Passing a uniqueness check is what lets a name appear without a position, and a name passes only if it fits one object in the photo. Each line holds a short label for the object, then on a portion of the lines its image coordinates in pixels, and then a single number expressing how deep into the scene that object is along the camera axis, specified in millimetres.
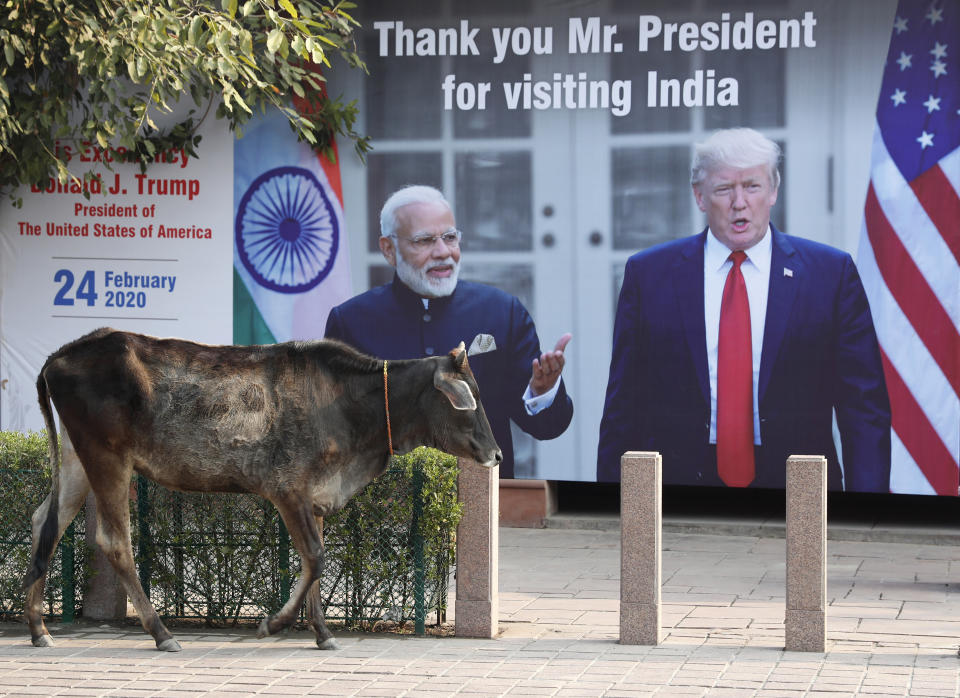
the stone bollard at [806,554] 16766
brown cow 16828
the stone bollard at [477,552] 17812
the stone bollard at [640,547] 17172
